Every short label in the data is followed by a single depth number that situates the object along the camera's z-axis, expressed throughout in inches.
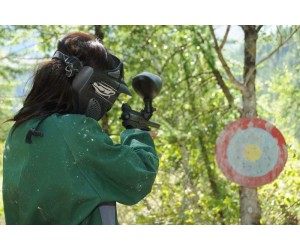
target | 287.1
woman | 96.4
